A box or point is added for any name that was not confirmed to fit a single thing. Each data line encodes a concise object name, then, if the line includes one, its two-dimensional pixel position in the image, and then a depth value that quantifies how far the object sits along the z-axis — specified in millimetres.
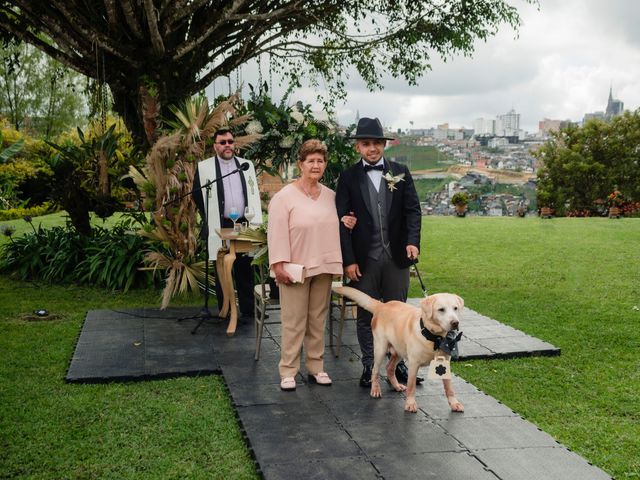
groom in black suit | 5051
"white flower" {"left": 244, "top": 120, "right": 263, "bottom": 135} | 7605
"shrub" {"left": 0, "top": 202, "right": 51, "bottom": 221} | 20820
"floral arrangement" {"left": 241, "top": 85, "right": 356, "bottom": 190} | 7559
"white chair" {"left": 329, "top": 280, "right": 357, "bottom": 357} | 5966
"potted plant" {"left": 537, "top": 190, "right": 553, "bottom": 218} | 32262
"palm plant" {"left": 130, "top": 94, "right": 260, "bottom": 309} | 7938
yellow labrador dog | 4199
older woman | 4934
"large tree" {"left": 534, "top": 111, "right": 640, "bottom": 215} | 31641
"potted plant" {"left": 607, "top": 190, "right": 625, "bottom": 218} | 22719
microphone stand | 6702
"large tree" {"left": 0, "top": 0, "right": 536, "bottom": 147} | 9938
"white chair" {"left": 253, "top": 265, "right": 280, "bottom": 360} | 5965
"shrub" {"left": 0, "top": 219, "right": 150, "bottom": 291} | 9812
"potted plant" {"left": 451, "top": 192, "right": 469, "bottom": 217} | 24062
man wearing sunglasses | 7035
